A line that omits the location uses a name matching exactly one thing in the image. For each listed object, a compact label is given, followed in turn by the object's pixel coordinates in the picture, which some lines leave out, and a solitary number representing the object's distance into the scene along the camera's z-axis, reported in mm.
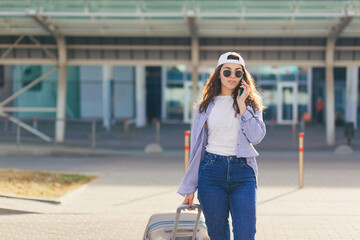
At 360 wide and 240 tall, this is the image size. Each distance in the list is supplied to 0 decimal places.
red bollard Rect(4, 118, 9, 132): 20456
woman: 4645
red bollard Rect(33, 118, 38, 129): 21625
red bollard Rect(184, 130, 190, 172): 11571
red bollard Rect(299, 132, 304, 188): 11891
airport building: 18891
